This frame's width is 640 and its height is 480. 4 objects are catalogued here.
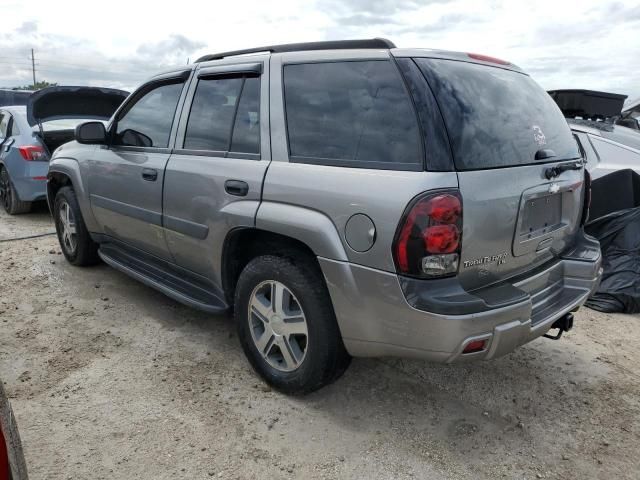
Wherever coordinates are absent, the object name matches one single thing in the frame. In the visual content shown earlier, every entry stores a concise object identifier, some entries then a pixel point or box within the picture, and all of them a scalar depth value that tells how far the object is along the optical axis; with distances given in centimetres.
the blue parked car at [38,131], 674
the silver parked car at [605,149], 509
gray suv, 224
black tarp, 446
